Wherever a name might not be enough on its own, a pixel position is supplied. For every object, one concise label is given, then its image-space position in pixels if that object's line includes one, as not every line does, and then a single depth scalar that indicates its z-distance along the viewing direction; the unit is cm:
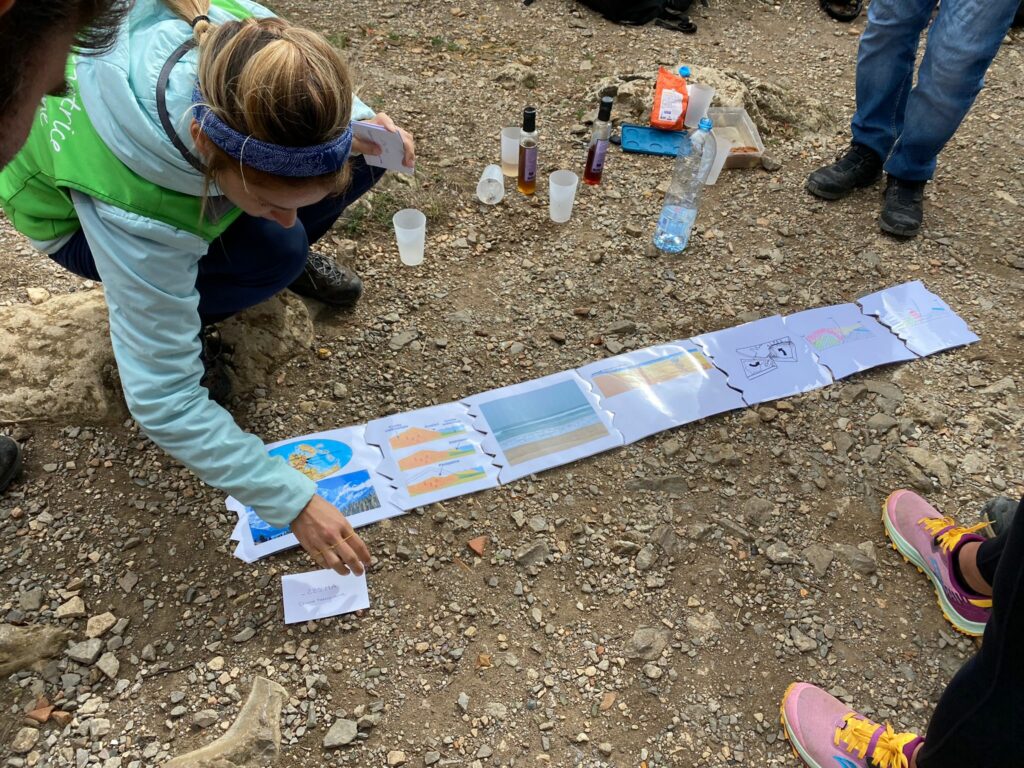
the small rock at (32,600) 185
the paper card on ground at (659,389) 241
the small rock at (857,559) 207
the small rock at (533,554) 205
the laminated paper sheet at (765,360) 254
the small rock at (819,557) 207
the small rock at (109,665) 175
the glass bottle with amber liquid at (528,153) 303
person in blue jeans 274
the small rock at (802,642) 190
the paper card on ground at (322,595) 188
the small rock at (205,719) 168
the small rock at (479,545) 205
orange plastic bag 360
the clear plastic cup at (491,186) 318
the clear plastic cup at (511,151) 328
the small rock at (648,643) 187
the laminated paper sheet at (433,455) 218
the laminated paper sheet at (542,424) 228
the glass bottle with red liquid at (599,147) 306
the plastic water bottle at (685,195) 306
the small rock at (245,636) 184
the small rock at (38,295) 254
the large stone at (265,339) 236
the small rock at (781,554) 208
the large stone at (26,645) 171
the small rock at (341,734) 167
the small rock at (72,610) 184
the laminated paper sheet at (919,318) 275
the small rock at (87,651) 176
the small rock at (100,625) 182
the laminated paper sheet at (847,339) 265
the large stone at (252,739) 153
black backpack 459
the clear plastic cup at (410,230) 278
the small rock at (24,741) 163
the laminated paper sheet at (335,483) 200
